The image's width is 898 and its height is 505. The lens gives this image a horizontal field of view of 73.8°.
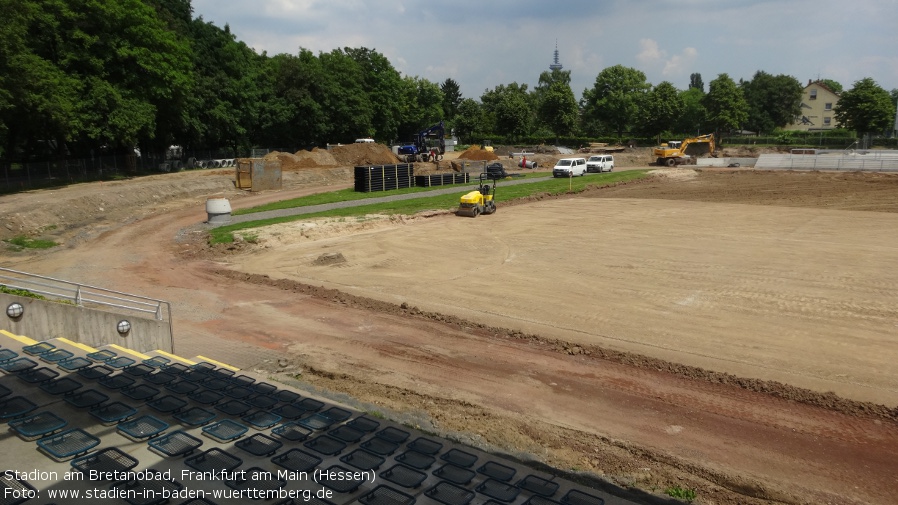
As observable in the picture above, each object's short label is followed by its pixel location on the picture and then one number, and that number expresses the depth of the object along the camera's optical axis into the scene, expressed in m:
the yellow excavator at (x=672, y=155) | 66.94
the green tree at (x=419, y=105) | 103.81
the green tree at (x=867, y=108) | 82.31
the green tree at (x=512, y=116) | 101.94
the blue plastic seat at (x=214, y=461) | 7.01
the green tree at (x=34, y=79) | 34.03
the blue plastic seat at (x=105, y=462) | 6.85
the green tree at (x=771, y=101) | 102.81
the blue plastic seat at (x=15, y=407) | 8.25
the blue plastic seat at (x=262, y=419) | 8.39
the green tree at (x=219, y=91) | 58.56
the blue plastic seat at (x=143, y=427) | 7.82
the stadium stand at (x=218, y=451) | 6.57
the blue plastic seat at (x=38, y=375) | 9.69
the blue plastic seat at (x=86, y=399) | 8.73
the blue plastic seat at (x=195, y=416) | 8.36
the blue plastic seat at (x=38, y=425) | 7.63
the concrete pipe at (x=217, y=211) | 30.81
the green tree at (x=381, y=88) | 88.38
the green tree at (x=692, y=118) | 97.00
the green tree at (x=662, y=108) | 92.56
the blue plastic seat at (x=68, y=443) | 7.24
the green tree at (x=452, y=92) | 142.50
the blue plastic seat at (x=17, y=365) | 10.11
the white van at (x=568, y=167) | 53.25
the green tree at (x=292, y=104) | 71.00
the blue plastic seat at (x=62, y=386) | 9.20
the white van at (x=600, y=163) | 59.06
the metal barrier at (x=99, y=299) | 14.76
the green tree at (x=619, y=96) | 103.31
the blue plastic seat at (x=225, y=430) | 7.91
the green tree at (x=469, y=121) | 112.88
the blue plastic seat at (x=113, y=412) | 8.27
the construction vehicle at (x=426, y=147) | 61.62
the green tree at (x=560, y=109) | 98.88
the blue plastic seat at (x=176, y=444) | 7.43
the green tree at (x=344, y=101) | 76.19
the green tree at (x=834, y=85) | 172.99
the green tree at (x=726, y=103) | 90.25
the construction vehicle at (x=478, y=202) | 33.19
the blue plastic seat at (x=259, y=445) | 7.50
